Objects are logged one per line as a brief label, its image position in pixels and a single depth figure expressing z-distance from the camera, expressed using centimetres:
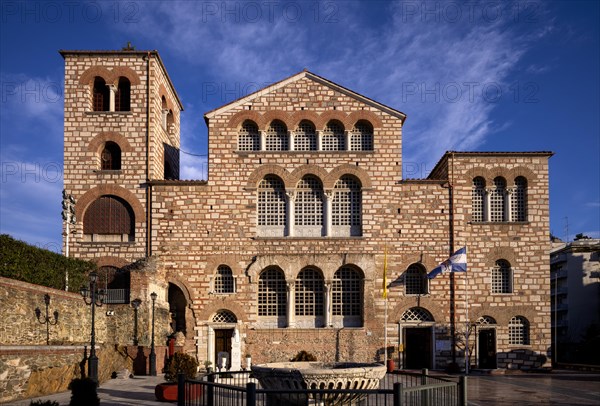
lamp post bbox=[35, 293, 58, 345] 2135
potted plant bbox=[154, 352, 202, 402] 1762
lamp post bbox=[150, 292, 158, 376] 2639
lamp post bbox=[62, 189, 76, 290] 3005
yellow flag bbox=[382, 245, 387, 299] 2994
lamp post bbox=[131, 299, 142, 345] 2741
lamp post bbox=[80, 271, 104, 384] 2047
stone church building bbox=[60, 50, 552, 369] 3066
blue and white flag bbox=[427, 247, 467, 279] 2955
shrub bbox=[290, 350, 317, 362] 2869
